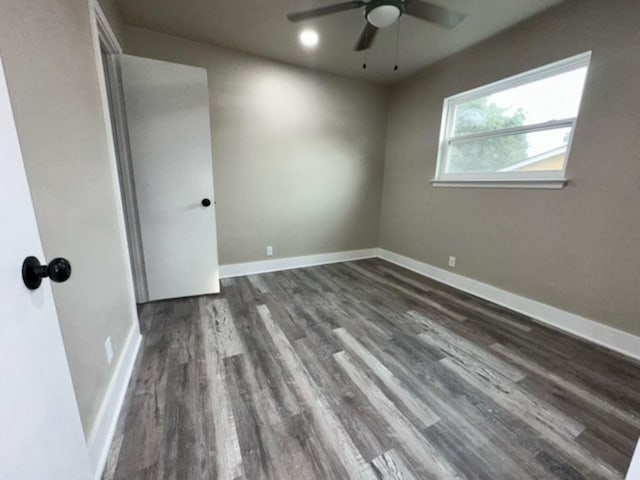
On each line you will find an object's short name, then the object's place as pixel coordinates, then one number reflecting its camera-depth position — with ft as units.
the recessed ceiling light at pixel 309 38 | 7.95
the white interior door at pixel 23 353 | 1.60
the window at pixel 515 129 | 7.01
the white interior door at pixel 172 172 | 7.18
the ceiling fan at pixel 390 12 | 5.39
